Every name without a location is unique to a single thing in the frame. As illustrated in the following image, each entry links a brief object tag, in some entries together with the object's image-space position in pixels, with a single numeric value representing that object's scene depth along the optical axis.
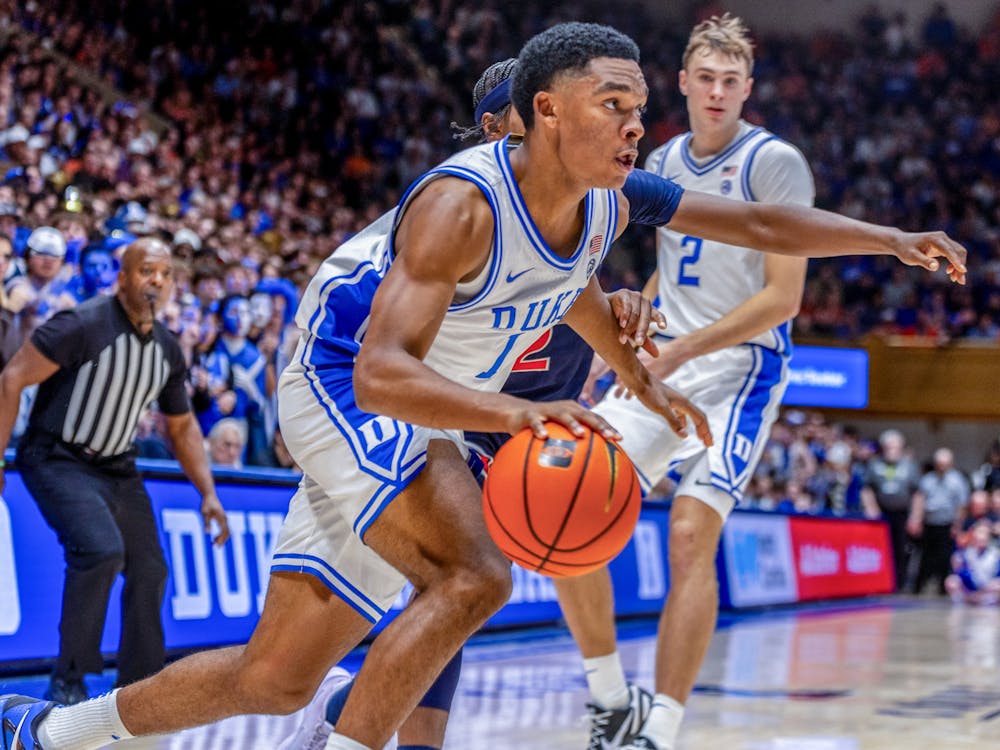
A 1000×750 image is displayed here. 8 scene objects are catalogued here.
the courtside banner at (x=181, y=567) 6.27
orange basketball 2.66
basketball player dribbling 2.75
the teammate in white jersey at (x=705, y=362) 4.65
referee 5.64
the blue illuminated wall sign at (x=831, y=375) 21.64
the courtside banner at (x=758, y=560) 12.68
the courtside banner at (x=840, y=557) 14.42
